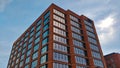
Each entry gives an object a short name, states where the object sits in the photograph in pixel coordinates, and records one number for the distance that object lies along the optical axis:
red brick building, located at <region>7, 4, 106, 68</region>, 41.22
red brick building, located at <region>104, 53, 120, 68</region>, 66.31
